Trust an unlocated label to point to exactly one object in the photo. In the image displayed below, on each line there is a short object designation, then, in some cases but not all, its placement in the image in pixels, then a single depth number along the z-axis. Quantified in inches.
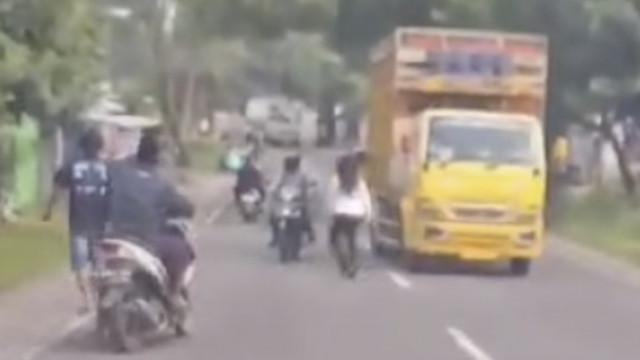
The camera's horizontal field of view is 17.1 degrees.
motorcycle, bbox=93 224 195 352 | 716.7
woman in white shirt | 1144.8
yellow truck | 1175.6
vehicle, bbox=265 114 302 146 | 4104.3
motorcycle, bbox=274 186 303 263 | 1254.9
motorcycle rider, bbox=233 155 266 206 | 1768.0
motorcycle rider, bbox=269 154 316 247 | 1254.9
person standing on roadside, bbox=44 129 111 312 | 821.2
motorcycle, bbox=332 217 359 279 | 1144.2
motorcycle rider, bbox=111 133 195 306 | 732.7
